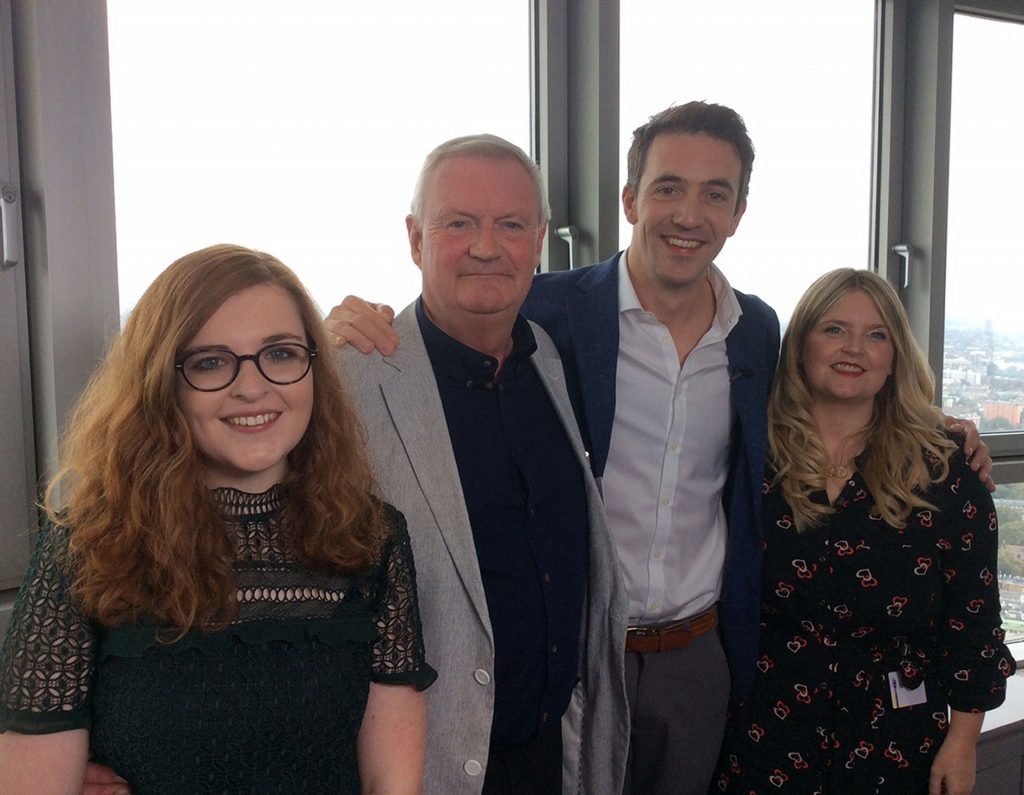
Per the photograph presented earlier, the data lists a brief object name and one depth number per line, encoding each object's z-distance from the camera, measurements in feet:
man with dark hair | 7.00
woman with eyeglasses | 3.94
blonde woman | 6.83
